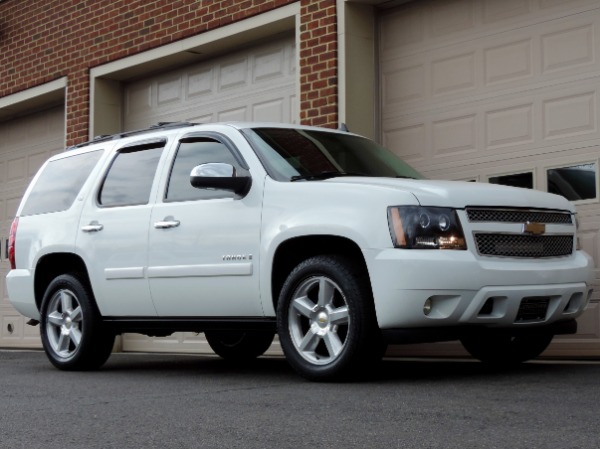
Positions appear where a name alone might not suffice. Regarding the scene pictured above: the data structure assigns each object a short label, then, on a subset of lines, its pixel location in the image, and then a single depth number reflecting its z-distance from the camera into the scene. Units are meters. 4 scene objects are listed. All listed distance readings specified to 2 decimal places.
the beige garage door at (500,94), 9.24
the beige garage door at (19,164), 15.49
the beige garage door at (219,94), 12.13
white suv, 6.59
